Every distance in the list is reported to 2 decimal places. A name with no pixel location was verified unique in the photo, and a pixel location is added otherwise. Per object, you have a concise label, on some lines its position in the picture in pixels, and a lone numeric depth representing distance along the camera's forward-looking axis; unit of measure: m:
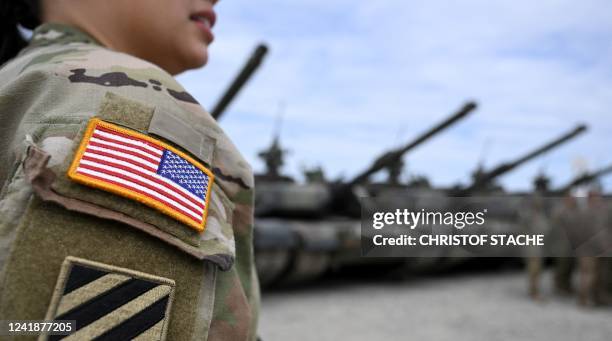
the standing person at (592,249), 6.62
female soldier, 0.58
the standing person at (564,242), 7.13
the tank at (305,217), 6.14
